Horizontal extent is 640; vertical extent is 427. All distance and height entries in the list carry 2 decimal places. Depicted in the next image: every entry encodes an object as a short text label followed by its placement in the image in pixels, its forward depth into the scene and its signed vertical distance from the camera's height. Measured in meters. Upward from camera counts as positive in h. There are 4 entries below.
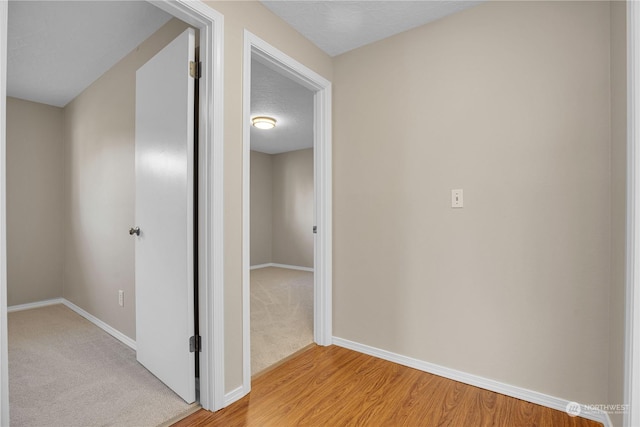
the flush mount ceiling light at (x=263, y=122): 4.16 +1.27
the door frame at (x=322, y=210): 2.50 +0.02
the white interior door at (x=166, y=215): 1.70 -0.01
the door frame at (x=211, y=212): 1.65 +0.01
